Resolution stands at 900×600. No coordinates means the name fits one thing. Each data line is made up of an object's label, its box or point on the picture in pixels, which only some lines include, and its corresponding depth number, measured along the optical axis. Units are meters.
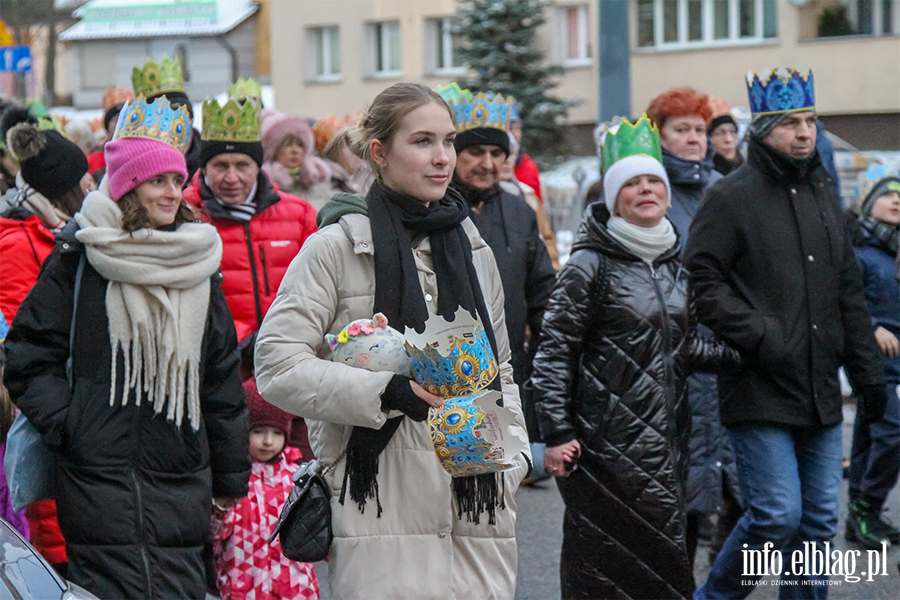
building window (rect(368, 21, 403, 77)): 58.46
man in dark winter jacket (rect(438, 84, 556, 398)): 11.34
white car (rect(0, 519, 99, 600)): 5.18
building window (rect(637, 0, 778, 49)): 48.88
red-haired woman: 10.14
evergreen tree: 44.47
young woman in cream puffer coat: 5.85
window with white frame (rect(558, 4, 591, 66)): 52.76
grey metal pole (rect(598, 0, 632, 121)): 22.50
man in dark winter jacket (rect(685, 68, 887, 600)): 8.62
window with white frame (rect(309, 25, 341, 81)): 59.99
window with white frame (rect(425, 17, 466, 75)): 57.05
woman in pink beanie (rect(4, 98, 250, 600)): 7.12
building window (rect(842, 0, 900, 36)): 46.41
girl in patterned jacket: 8.93
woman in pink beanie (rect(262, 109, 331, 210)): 13.35
